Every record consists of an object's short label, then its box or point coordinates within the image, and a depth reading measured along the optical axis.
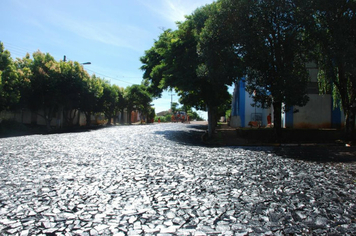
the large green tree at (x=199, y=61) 13.48
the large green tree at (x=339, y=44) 11.48
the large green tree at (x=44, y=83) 21.05
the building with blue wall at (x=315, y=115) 22.00
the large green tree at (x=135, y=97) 43.81
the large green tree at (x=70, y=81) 23.22
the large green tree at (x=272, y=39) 12.29
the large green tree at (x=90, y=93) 26.56
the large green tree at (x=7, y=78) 17.38
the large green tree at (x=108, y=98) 33.91
